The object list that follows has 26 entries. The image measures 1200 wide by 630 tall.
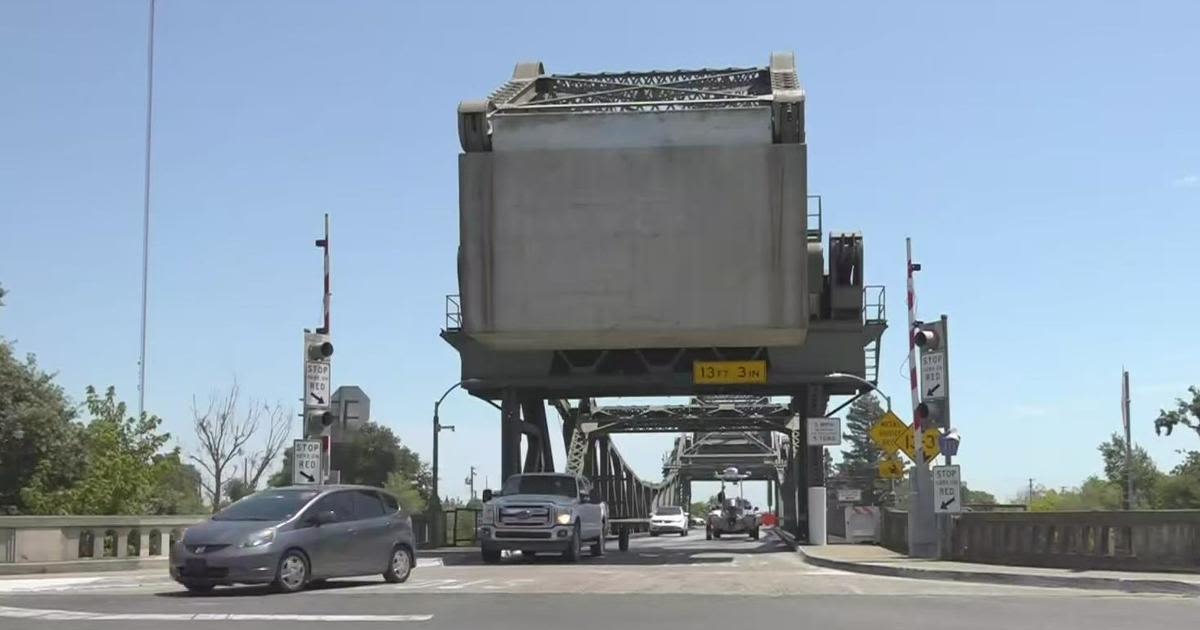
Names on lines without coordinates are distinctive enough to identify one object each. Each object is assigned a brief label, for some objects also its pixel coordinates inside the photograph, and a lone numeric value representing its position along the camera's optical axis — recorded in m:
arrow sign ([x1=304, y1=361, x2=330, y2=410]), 24.42
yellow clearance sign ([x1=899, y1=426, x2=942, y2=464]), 25.07
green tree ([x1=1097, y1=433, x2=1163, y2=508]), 72.75
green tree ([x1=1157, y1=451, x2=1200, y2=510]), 60.59
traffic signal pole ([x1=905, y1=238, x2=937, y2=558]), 25.25
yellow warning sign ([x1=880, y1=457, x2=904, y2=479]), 30.45
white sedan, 71.56
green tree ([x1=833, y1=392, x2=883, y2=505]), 149.00
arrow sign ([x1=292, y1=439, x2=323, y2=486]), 23.78
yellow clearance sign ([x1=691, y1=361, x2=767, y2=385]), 40.00
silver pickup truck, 27.34
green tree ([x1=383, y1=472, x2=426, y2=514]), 75.31
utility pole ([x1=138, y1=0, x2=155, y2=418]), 33.19
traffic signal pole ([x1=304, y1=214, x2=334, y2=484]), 24.14
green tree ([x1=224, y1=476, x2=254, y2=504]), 62.47
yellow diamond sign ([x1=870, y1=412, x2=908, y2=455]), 27.92
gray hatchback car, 16.55
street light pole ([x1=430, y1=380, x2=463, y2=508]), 38.75
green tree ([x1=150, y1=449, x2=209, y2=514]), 31.67
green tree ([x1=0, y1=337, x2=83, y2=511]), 39.62
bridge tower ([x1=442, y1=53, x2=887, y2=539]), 33.12
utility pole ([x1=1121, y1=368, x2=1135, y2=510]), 44.37
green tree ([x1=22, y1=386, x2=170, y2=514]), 28.84
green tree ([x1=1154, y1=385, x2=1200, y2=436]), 69.38
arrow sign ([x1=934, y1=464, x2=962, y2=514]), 24.23
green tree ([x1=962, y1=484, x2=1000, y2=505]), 106.24
